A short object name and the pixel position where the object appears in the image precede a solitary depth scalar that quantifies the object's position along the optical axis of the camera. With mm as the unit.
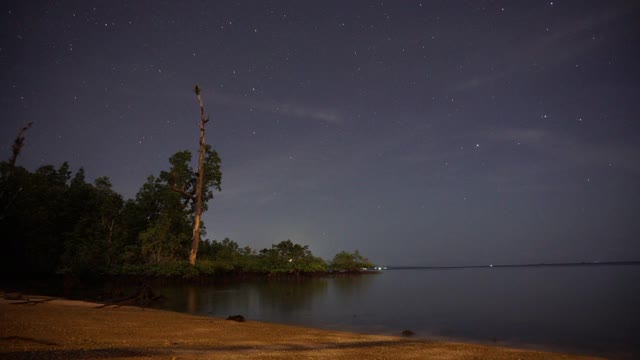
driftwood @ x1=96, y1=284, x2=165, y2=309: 21900
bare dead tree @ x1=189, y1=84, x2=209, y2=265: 41000
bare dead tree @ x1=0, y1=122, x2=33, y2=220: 33550
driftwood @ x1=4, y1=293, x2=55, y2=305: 15719
